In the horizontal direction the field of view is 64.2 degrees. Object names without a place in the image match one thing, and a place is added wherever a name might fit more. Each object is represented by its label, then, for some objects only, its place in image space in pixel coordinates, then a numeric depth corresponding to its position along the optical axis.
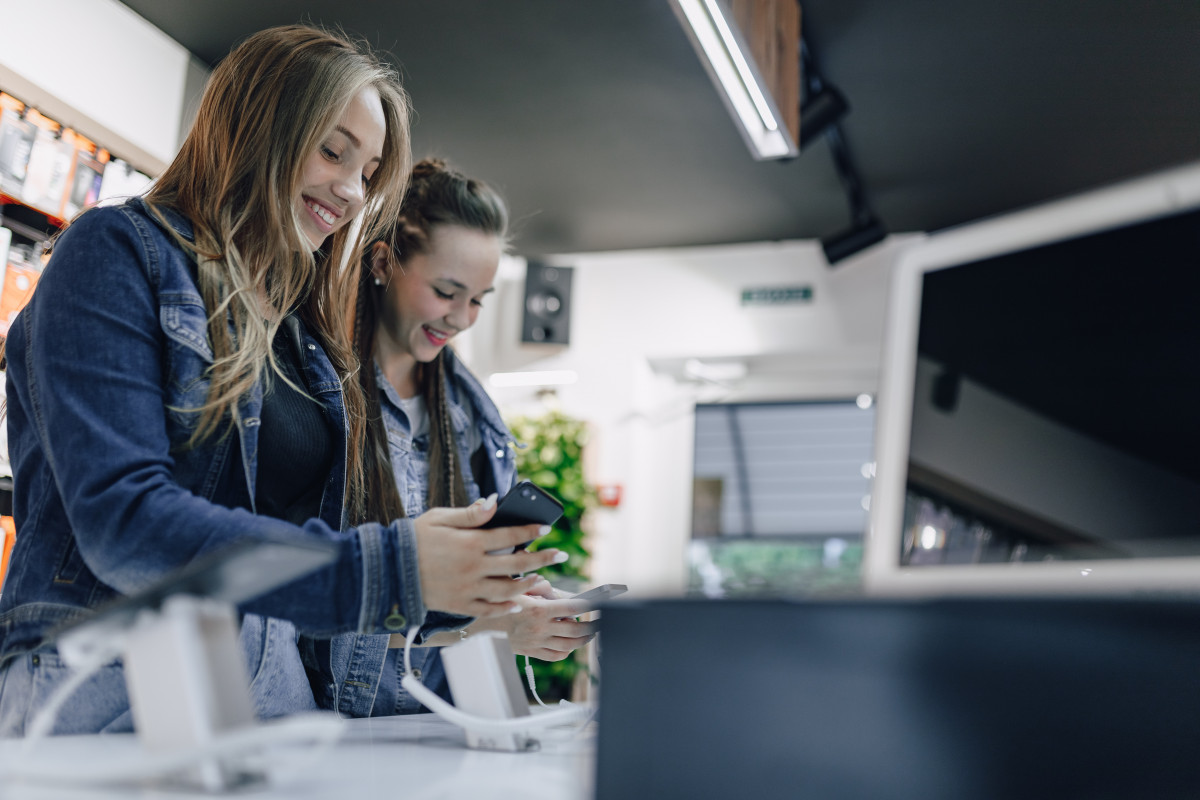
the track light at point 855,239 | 4.05
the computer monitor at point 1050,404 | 0.67
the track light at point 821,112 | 3.25
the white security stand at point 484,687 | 0.77
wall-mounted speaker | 4.87
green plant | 4.36
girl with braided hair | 1.17
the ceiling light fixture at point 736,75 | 2.33
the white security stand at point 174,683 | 0.51
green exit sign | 4.73
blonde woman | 0.73
